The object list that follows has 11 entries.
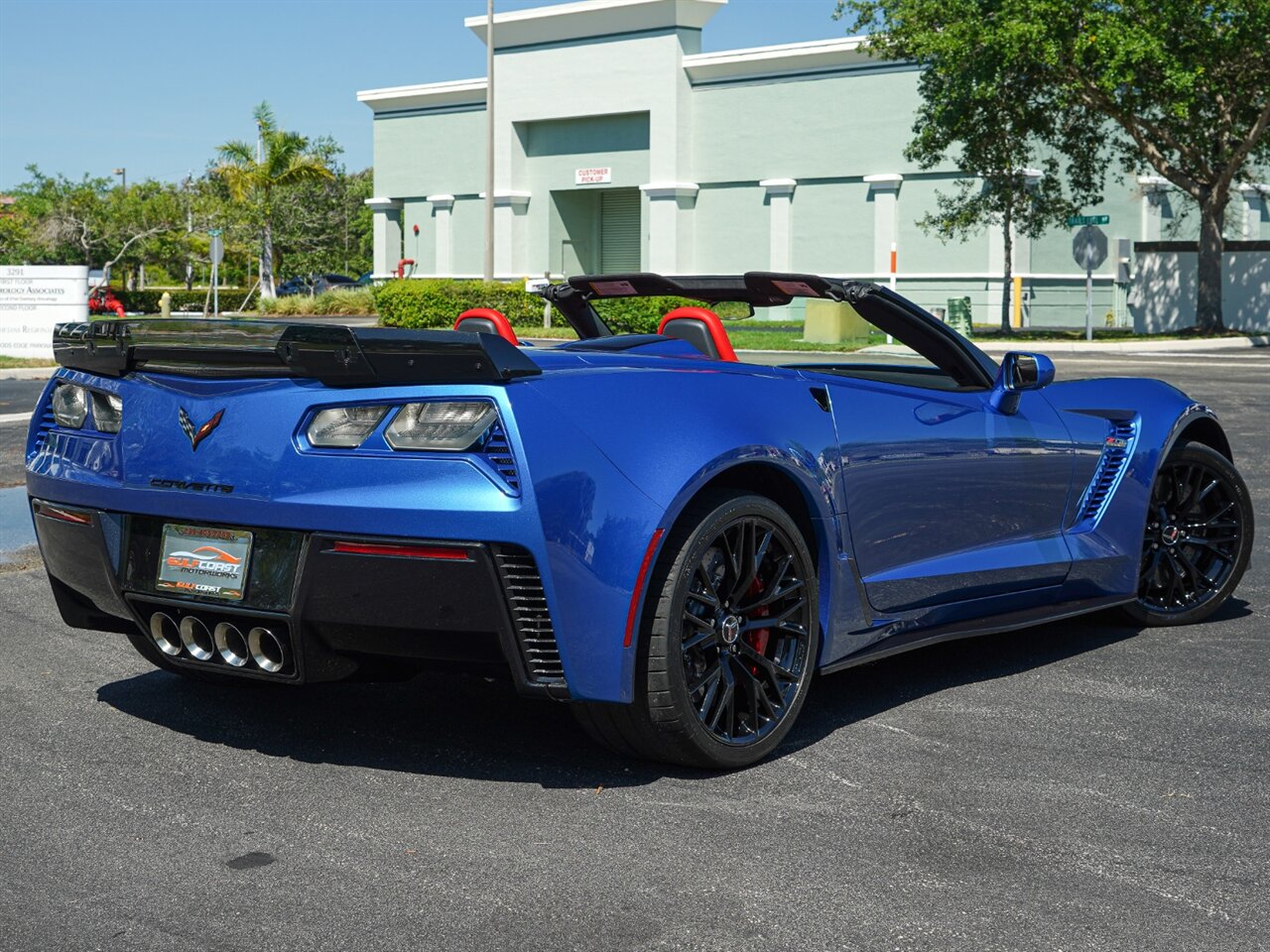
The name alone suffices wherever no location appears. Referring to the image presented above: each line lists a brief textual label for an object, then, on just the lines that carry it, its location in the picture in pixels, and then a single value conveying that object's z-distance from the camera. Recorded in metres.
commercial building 45.84
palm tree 55.44
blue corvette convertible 3.82
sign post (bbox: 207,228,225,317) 41.72
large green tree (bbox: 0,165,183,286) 62.94
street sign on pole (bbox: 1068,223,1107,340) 33.62
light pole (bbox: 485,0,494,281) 39.12
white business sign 25.64
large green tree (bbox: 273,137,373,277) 63.22
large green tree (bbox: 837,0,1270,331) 30.66
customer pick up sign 51.69
